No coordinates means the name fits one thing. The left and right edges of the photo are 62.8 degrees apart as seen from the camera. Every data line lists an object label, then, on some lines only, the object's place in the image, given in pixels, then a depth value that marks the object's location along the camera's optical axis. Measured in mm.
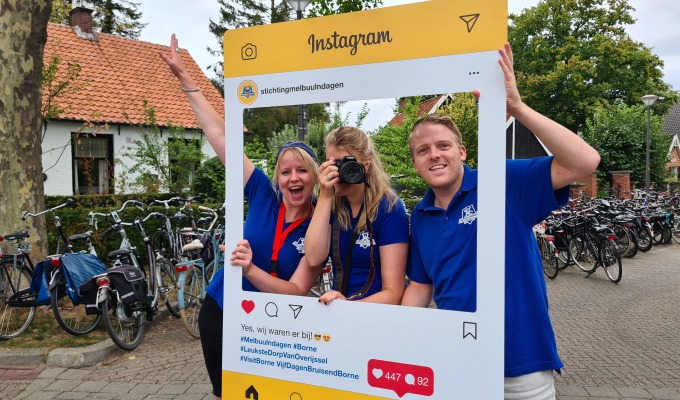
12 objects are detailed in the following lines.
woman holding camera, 1924
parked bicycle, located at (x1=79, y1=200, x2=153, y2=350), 5297
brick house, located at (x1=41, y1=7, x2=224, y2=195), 15438
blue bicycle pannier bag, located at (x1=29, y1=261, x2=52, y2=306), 5605
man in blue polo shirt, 1722
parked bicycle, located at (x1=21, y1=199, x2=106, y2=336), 5355
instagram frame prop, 1599
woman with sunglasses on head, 2062
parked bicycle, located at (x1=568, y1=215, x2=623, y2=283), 9086
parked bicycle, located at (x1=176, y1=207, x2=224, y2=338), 5728
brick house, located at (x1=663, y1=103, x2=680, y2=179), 44188
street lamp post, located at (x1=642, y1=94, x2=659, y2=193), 18728
